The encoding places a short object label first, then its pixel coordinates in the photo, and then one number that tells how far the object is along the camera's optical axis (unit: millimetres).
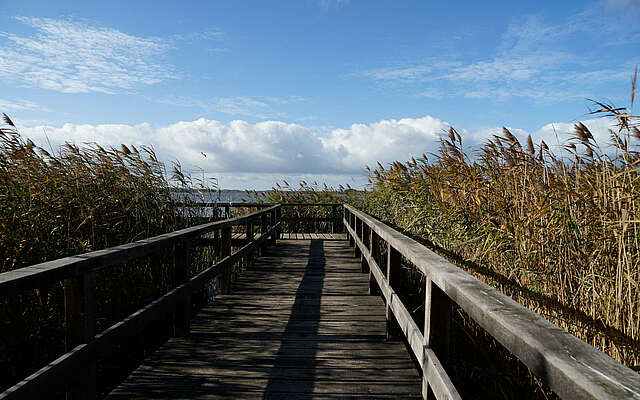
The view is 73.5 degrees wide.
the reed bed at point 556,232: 2562
